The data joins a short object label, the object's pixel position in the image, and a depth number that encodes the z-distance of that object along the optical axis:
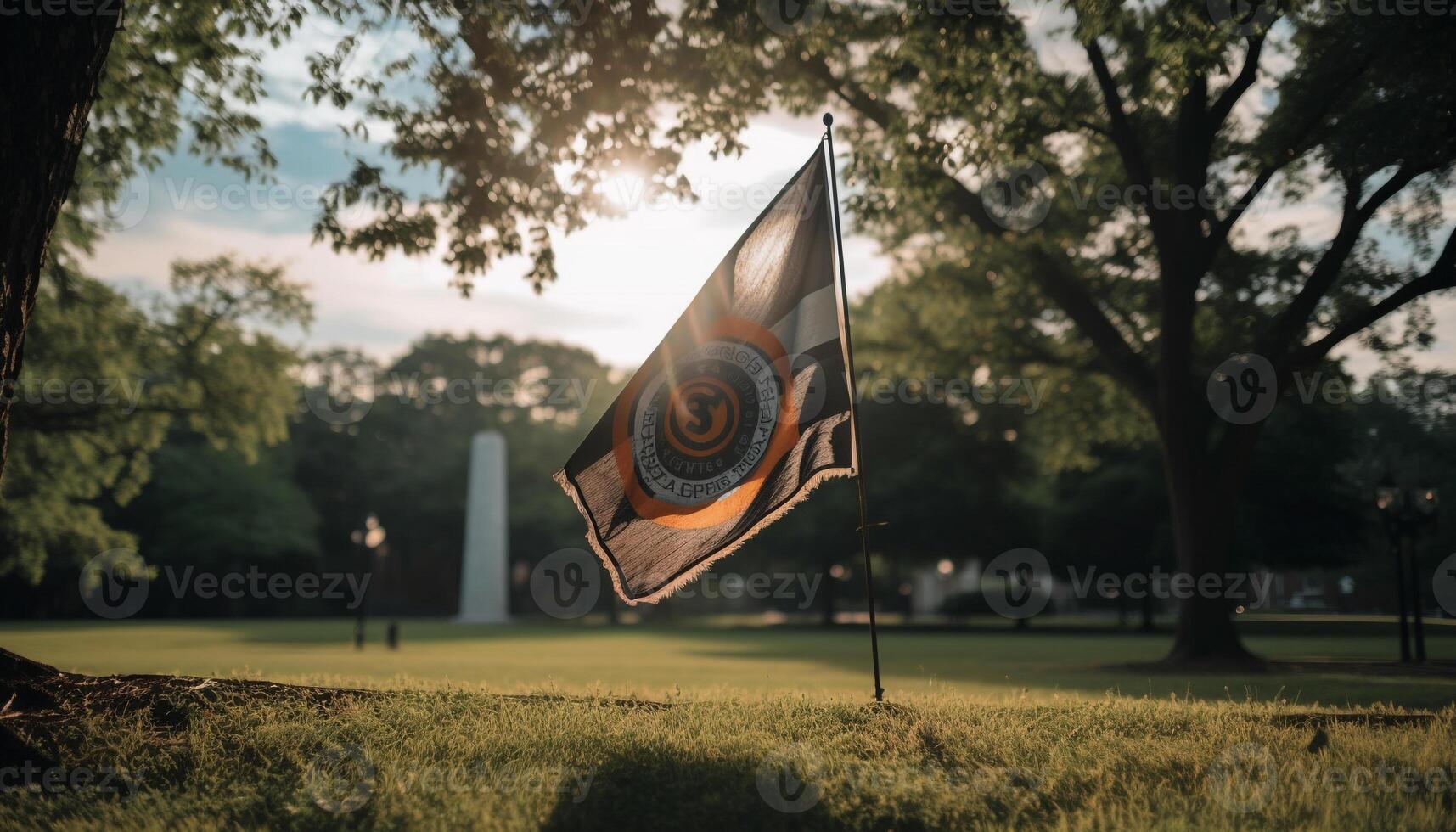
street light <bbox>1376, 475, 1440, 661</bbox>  20.05
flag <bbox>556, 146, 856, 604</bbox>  7.45
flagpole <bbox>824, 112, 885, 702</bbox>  7.01
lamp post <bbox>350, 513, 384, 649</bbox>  34.03
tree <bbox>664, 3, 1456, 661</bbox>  13.50
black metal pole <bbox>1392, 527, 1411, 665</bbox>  19.67
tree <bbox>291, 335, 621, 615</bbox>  73.00
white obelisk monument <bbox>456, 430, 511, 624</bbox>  55.34
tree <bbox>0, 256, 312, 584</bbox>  24.89
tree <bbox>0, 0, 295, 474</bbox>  6.78
